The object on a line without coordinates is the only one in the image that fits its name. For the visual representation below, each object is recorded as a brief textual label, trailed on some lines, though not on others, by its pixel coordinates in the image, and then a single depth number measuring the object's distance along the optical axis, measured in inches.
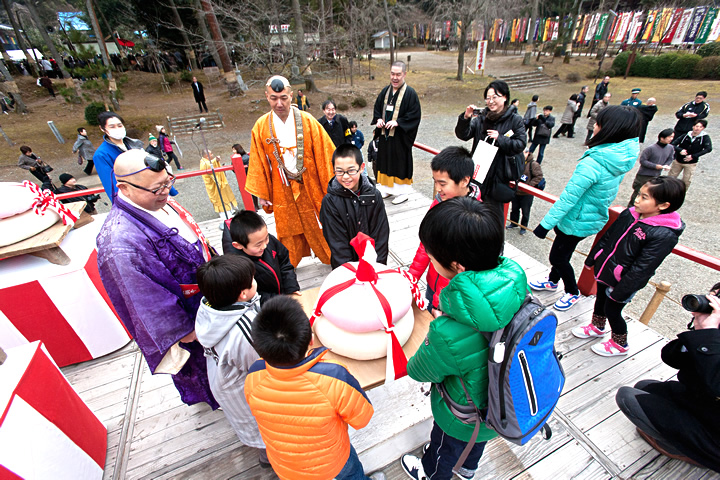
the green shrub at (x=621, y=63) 791.1
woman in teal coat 87.7
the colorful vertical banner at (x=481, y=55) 699.2
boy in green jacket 42.0
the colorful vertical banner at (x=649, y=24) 801.2
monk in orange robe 113.7
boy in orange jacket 46.7
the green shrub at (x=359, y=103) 635.5
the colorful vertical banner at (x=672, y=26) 779.4
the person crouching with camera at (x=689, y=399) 54.2
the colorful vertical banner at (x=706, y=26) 738.8
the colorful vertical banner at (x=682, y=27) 765.9
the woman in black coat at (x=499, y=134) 113.5
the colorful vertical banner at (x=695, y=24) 746.8
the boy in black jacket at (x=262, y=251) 74.2
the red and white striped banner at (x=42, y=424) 54.4
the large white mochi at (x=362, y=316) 58.9
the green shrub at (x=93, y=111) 547.2
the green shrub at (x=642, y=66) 758.5
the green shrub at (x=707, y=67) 684.7
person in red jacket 82.8
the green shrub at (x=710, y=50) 708.7
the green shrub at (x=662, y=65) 728.7
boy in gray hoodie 56.6
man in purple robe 60.8
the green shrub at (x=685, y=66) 703.7
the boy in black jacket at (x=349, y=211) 89.7
